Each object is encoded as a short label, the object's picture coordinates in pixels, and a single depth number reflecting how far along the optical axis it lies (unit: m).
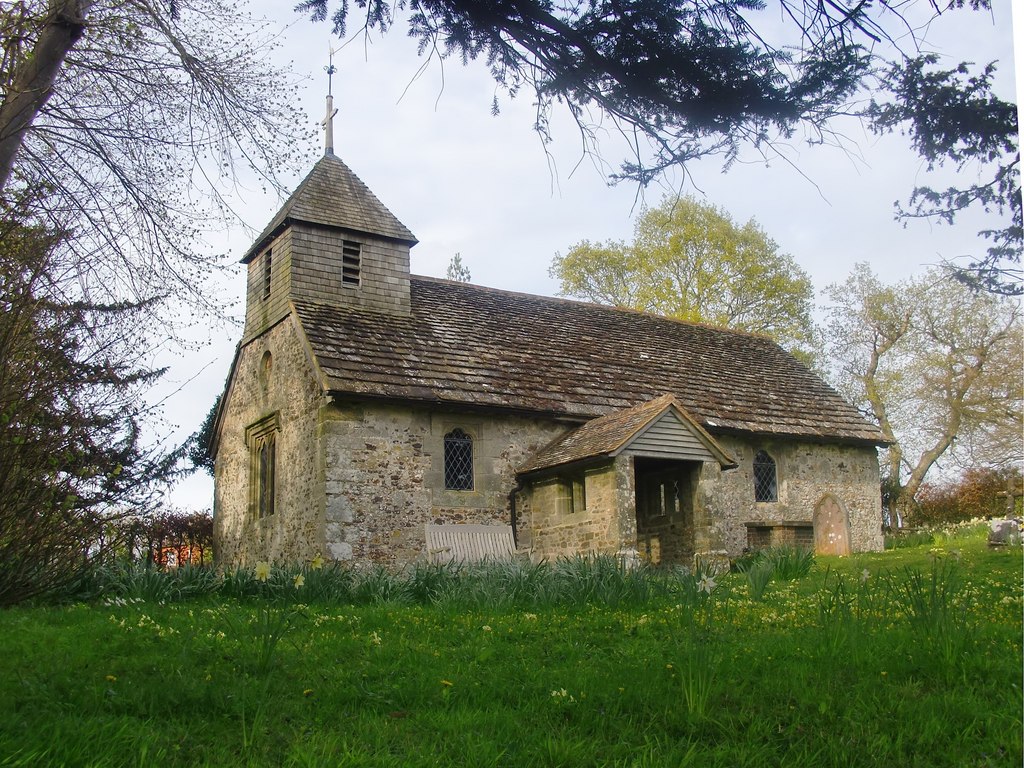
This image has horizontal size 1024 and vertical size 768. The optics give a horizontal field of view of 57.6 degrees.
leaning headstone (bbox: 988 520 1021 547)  14.70
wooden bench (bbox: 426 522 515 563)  16.95
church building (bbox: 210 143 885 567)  16.88
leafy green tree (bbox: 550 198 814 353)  32.56
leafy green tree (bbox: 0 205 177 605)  7.57
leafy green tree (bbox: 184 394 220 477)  27.08
